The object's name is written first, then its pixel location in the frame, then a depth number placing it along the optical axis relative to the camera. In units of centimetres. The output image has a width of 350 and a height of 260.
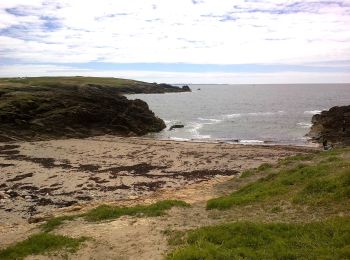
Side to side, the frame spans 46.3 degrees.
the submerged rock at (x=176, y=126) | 7275
